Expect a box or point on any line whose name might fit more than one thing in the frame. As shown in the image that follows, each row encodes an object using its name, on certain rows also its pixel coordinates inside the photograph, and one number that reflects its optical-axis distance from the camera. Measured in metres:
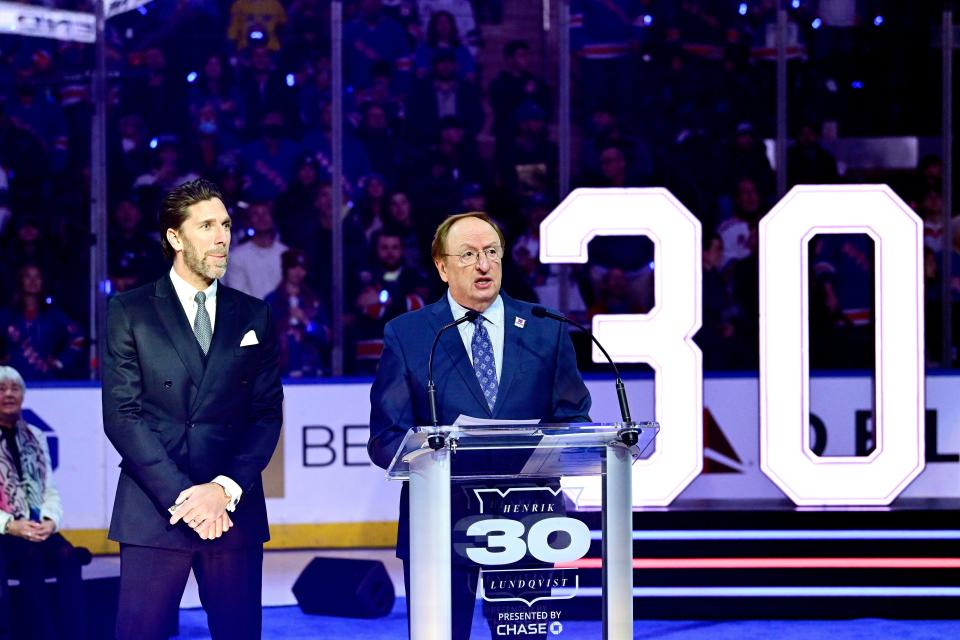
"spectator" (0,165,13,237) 17.78
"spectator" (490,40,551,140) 18.94
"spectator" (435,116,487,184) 18.67
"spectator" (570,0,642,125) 19.03
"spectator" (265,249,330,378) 17.23
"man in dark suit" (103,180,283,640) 7.93
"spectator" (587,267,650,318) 17.73
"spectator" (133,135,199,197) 18.27
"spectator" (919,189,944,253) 17.84
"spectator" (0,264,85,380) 16.70
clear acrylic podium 7.16
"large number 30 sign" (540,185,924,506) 13.44
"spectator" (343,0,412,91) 19.17
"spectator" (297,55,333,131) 18.95
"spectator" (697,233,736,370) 17.17
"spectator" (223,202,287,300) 17.70
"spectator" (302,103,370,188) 18.42
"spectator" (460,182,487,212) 18.27
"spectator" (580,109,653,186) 18.50
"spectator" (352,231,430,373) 17.42
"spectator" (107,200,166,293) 17.55
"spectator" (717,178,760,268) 18.19
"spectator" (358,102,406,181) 18.62
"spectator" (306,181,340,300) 17.78
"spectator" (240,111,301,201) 18.36
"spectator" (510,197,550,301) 17.83
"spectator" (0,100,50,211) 17.98
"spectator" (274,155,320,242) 18.00
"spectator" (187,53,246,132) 18.97
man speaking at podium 8.51
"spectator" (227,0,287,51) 19.45
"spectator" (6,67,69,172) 18.11
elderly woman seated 12.42
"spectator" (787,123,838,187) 18.64
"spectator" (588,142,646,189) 18.48
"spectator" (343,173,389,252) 17.84
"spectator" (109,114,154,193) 18.11
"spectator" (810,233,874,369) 17.06
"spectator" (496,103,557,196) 18.52
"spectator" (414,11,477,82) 19.48
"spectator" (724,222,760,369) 17.20
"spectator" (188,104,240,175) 18.67
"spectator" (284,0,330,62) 19.12
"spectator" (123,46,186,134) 18.55
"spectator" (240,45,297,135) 19.02
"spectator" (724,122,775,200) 18.41
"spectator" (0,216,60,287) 17.30
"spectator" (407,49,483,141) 19.06
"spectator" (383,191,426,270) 17.95
